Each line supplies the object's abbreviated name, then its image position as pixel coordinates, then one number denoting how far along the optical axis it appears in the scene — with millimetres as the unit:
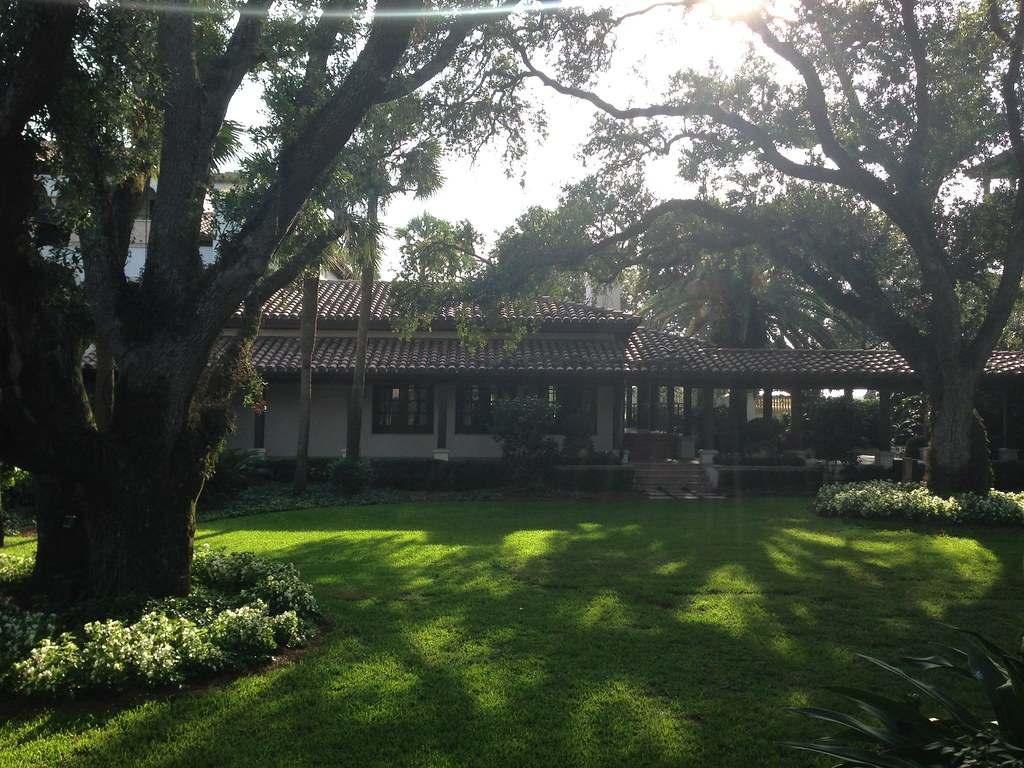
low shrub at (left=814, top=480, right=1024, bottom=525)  14180
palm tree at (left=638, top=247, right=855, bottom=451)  28109
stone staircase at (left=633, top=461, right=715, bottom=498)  21172
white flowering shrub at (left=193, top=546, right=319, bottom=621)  7141
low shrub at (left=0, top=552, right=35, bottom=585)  7742
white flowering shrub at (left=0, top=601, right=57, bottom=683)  5504
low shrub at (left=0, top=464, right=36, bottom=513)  16234
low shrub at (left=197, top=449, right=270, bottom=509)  17359
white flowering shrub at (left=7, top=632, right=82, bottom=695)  5109
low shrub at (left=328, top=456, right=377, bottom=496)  18688
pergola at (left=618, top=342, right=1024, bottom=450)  21250
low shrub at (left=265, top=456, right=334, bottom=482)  20312
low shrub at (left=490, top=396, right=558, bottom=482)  19203
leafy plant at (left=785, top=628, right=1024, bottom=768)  3043
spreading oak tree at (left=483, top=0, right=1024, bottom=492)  14641
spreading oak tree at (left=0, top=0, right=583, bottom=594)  6188
